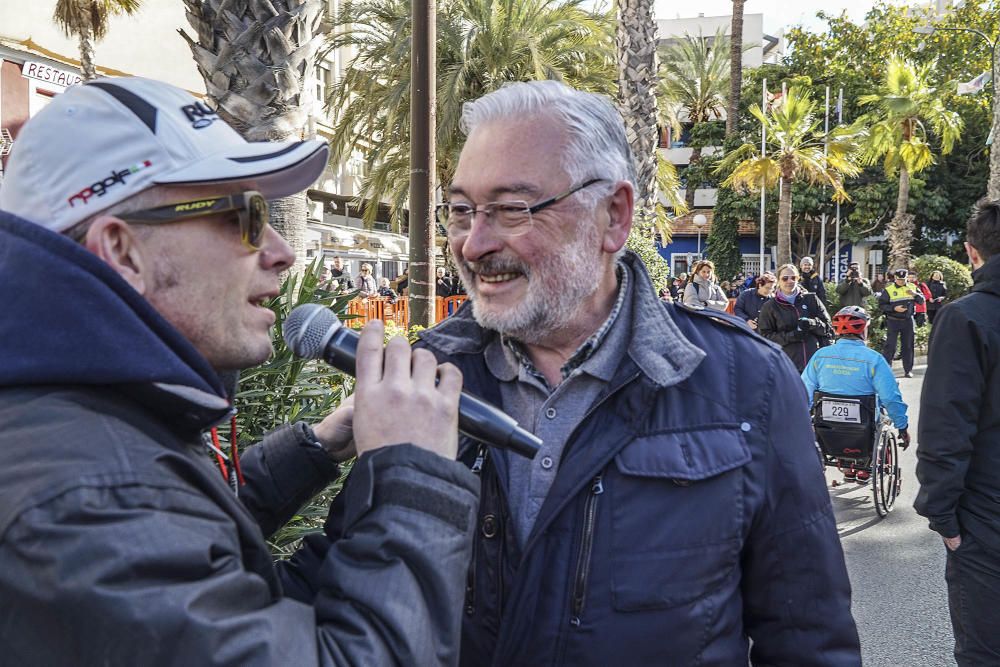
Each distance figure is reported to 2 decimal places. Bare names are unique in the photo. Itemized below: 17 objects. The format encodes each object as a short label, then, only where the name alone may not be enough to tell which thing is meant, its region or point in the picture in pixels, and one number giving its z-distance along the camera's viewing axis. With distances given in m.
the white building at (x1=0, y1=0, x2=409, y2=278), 18.23
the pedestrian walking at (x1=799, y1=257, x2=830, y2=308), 14.49
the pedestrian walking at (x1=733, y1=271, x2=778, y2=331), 12.55
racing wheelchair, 7.26
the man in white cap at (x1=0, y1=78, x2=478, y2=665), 1.04
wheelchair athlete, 7.21
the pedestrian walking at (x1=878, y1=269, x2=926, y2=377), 15.71
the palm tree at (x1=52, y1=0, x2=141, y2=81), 17.47
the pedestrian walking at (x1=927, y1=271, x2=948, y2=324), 22.08
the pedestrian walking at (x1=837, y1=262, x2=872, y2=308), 16.70
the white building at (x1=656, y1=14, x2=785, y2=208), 45.18
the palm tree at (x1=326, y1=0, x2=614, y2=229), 18.59
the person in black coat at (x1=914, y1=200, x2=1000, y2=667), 3.15
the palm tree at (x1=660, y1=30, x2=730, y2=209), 42.88
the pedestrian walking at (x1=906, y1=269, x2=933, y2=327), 19.17
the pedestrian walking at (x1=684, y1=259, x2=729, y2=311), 12.55
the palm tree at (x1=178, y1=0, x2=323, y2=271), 5.62
